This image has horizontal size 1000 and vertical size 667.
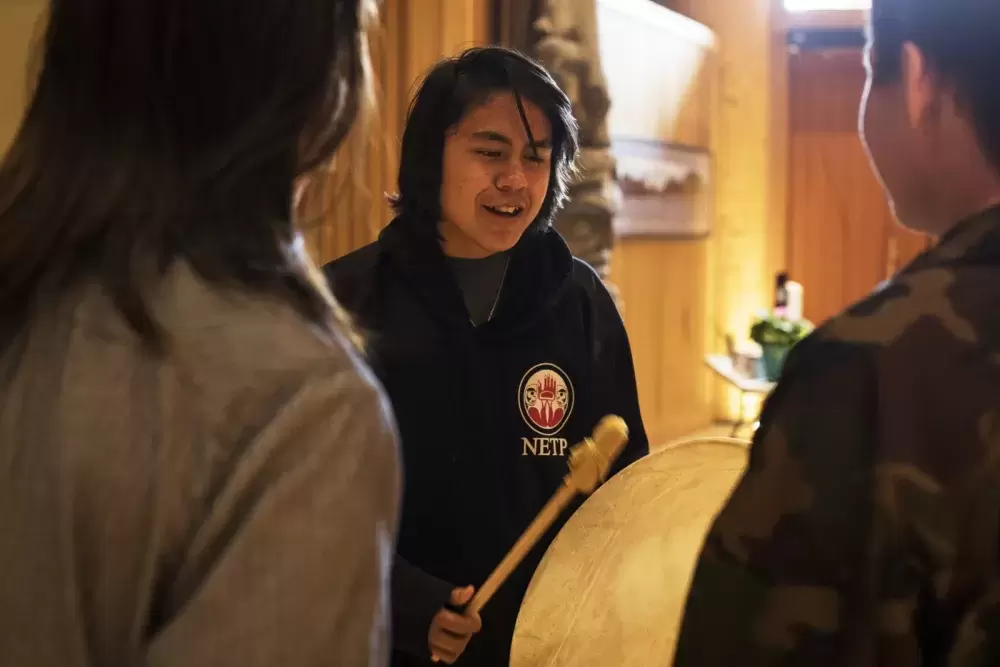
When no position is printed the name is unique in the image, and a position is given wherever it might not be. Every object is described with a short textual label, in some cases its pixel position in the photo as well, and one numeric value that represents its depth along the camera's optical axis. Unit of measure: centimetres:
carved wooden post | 221
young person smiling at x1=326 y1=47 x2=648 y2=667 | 118
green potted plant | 307
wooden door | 429
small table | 305
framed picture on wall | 282
